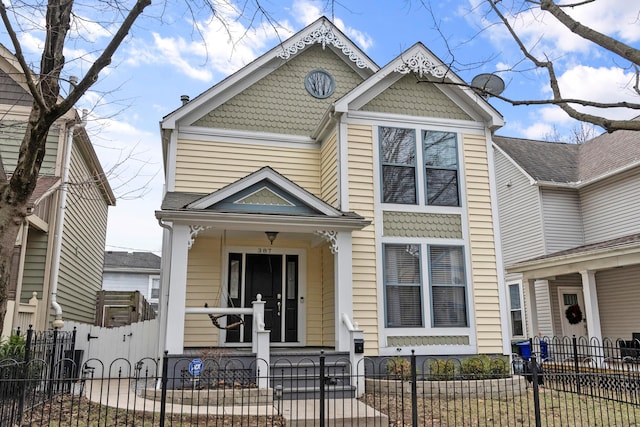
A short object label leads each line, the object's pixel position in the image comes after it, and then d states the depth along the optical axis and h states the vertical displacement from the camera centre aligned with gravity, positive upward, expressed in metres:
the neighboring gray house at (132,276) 30.06 +3.15
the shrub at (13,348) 8.03 -0.23
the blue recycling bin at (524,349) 13.73 -0.43
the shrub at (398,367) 9.92 -0.64
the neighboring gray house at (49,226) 10.75 +2.40
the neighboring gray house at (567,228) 16.20 +3.47
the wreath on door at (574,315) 17.55 +0.54
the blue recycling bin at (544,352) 13.67 -0.52
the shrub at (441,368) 10.00 -0.66
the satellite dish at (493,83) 10.23 +4.85
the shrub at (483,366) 10.16 -0.64
